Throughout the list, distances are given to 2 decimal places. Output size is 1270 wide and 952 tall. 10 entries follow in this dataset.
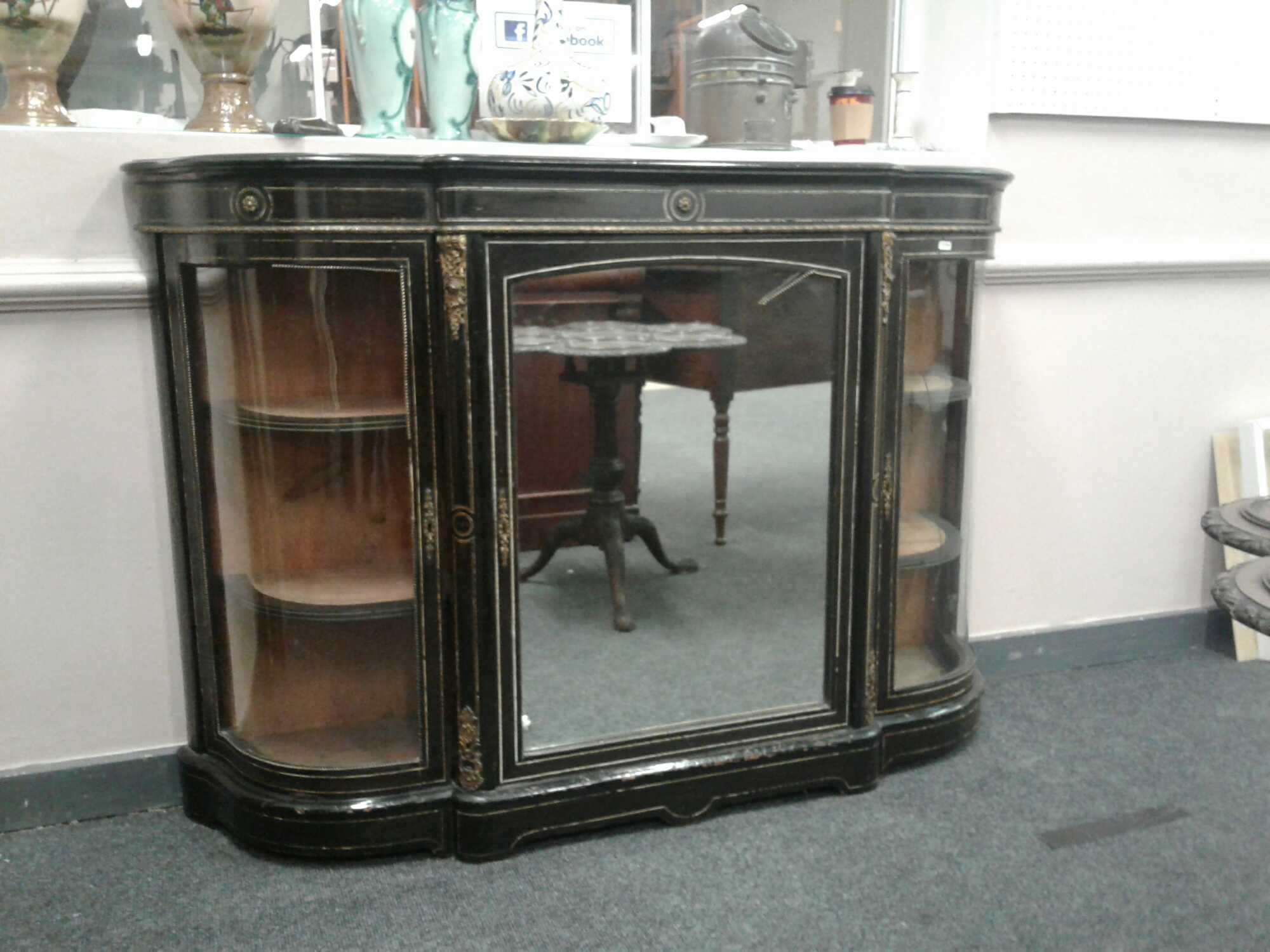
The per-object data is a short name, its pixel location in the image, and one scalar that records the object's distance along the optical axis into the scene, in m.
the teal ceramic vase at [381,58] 1.70
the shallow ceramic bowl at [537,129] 1.76
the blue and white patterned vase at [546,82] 1.73
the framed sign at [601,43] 1.92
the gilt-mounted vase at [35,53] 1.59
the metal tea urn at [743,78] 1.98
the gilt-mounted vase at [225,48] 1.64
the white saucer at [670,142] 1.94
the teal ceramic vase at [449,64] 1.75
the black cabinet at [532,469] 1.52
